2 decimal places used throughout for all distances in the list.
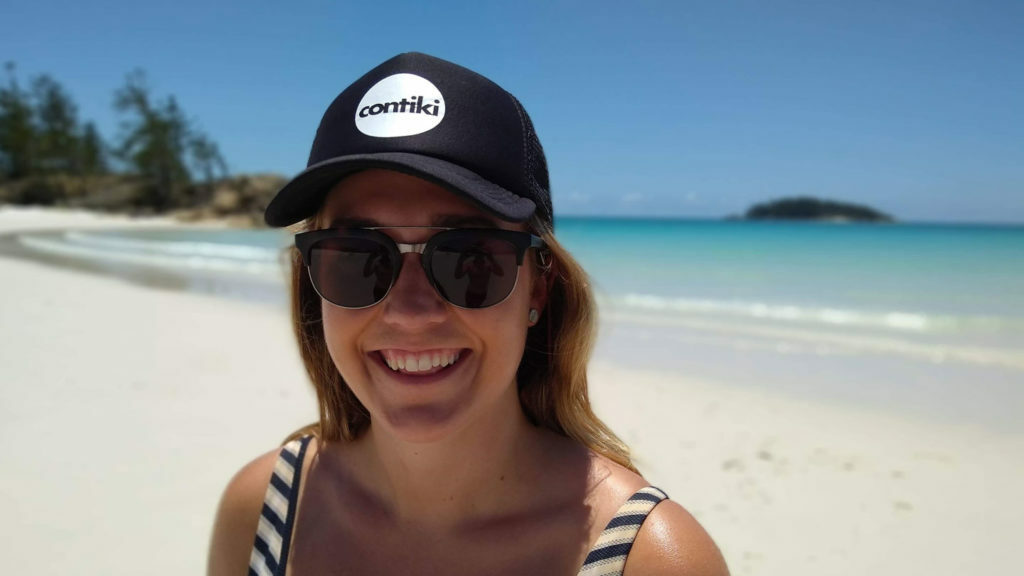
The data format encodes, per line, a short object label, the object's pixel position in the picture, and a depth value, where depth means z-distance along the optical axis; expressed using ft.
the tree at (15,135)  221.25
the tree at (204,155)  230.07
